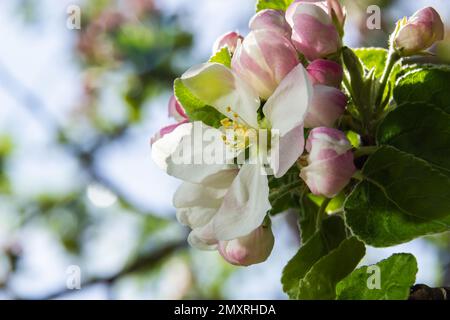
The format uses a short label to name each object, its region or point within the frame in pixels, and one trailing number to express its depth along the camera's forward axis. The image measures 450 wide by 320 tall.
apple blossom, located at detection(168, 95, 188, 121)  0.29
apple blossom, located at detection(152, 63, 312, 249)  0.25
